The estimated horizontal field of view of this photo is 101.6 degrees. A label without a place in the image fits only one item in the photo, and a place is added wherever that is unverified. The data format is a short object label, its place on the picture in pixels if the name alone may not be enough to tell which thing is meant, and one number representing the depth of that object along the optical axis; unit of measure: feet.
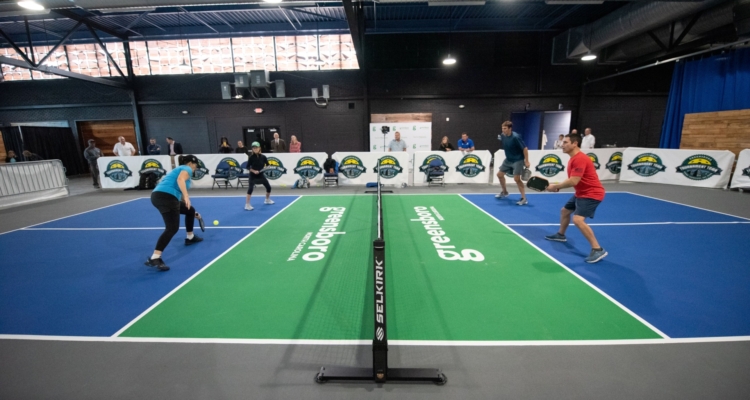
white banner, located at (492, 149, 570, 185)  38.58
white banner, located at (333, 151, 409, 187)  39.04
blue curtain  37.32
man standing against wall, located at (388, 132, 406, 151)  44.90
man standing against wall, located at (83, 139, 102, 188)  43.06
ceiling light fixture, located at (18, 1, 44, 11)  22.75
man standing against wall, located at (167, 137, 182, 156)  47.59
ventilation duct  29.81
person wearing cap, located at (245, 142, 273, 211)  26.84
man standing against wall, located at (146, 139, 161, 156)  47.92
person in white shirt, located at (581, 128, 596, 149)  45.16
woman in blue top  15.31
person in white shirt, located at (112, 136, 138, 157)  44.52
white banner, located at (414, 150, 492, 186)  39.22
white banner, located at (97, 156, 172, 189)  40.93
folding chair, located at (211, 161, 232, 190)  39.55
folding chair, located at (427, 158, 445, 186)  38.81
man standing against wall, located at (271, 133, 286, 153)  42.81
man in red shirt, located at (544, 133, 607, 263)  14.96
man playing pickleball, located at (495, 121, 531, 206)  26.32
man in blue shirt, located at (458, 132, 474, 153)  40.01
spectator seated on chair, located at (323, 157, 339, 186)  39.01
